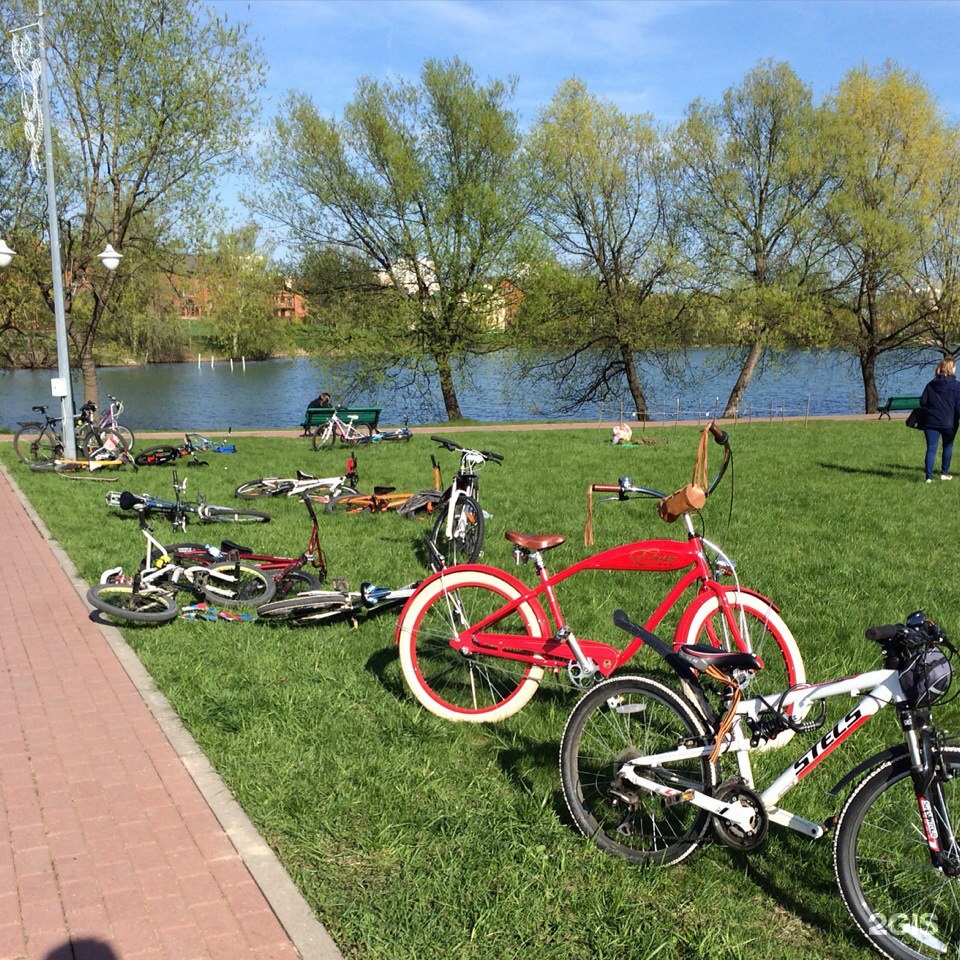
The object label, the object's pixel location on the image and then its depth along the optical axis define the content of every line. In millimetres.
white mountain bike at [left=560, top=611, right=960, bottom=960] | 2785
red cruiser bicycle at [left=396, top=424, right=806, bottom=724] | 3951
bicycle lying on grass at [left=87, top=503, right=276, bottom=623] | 6224
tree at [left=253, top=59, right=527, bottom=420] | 26203
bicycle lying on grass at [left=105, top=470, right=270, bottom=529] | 9094
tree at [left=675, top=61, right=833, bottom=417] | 29078
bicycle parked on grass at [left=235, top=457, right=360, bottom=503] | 10633
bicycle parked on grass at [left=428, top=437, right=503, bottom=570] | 7664
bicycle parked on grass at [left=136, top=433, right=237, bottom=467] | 13727
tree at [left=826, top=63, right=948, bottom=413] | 28375
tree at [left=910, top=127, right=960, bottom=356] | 29312
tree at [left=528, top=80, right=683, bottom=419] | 28859
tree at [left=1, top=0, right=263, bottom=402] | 19703
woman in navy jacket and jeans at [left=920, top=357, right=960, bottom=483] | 12180
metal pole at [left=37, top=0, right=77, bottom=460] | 14172
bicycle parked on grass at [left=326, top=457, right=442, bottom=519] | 10211
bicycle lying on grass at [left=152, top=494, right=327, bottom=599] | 6719
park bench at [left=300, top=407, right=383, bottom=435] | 20219
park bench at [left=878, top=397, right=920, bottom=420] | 26109
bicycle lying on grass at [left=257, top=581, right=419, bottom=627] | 5996
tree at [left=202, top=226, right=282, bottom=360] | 23344
